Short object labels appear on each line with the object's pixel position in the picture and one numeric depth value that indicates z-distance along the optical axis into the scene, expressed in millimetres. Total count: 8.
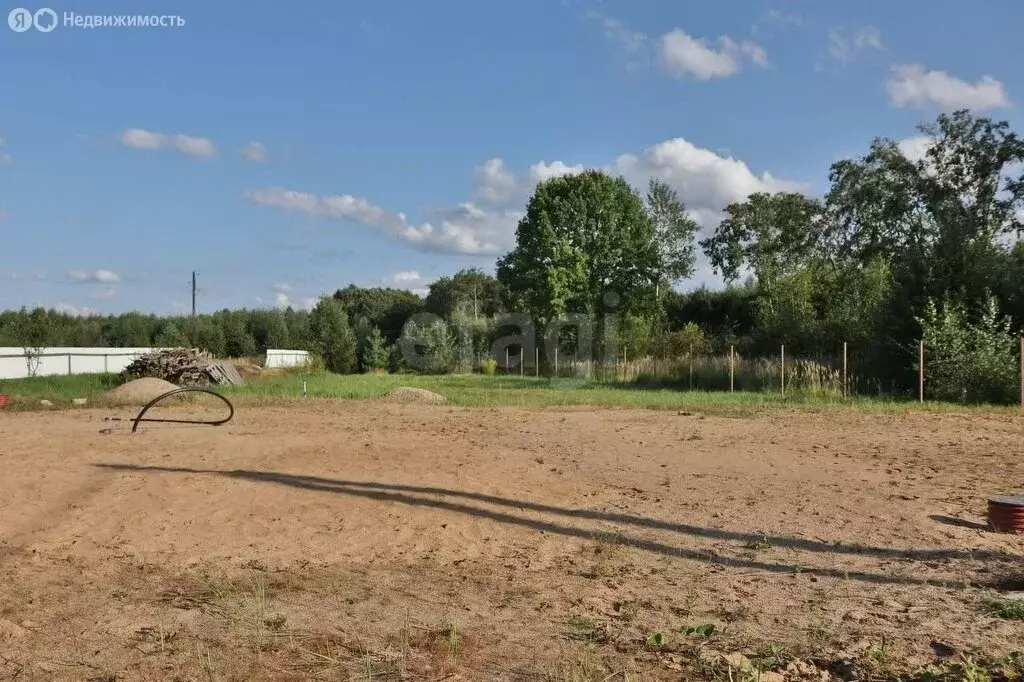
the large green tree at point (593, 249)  37375
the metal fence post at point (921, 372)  17984
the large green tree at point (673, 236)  39219
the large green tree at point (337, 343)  40156
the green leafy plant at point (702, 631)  3938
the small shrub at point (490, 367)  36406
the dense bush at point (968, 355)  17781
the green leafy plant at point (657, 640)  3863
